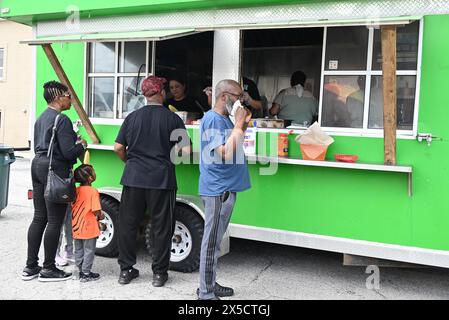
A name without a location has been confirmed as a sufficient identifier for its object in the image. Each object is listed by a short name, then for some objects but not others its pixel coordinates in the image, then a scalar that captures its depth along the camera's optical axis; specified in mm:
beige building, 18000
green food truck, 3807
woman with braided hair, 4191
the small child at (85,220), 4387
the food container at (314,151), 4164
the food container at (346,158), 4065
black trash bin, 6922
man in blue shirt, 3676
